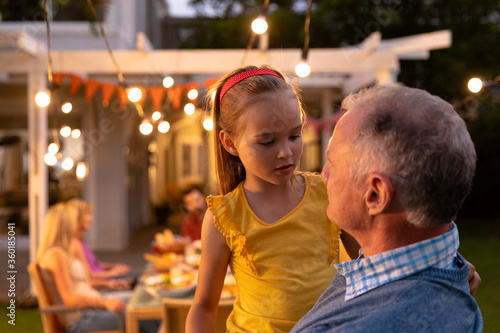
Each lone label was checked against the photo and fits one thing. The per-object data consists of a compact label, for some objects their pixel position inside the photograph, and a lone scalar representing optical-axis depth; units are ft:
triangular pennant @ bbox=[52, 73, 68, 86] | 16.93
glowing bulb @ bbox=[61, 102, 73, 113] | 10.31
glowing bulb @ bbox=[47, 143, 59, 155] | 10.96
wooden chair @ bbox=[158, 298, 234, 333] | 8.29
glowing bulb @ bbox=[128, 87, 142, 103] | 12.31
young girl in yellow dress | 4.15
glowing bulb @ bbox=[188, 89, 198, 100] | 14.19
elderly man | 2.78
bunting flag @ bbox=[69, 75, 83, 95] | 17.01
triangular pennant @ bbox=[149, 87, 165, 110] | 16.42
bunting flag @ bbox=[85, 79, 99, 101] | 16.70
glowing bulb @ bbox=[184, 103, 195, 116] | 14.10
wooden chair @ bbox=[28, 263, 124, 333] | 11.02
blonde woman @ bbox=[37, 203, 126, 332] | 11.79
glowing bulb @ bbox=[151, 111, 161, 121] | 12.63
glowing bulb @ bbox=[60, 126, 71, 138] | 12.08
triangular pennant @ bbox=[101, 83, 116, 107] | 16.61
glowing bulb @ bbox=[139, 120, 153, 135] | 12.23
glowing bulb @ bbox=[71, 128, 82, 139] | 13.02
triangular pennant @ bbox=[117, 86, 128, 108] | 16.17
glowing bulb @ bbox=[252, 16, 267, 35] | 9.63
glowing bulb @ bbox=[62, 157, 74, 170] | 12.30
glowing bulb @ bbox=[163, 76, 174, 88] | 11.93
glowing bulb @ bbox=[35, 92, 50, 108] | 11.47
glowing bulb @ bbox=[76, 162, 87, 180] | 11.98
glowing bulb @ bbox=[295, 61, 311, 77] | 11.44
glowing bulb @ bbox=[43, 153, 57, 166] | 10.73
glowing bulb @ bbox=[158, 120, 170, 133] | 12.94
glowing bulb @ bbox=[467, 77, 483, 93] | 9.79
